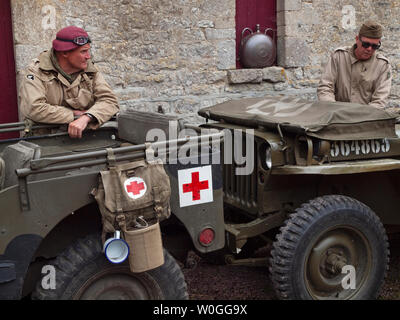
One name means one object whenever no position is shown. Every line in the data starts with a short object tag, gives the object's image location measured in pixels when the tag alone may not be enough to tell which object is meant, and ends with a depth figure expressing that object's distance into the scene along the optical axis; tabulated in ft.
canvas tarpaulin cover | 11.57
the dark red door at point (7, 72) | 19.62
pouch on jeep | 9.05
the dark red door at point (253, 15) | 24.56
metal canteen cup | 9.06
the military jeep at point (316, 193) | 11.28
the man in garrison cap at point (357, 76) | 17.43
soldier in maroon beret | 12.51
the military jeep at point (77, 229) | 8.64
